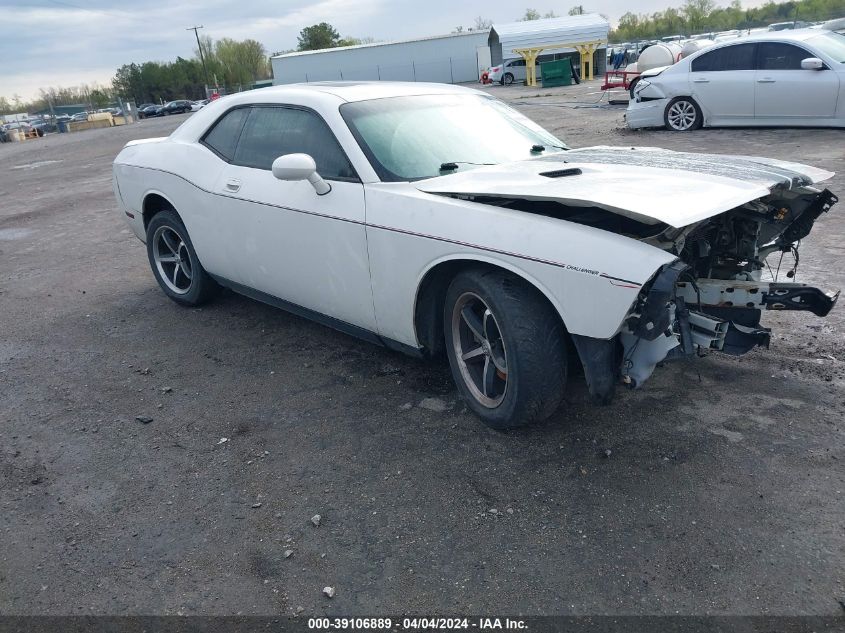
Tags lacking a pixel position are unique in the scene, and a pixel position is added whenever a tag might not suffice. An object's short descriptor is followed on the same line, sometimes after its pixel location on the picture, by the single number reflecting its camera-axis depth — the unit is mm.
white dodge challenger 2922
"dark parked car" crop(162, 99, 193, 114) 54625
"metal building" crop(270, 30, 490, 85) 53469
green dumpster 33781
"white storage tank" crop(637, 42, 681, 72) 21859
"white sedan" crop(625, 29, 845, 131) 10734
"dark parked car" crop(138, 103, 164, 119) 55375
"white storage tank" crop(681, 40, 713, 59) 22244
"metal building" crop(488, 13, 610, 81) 36688
